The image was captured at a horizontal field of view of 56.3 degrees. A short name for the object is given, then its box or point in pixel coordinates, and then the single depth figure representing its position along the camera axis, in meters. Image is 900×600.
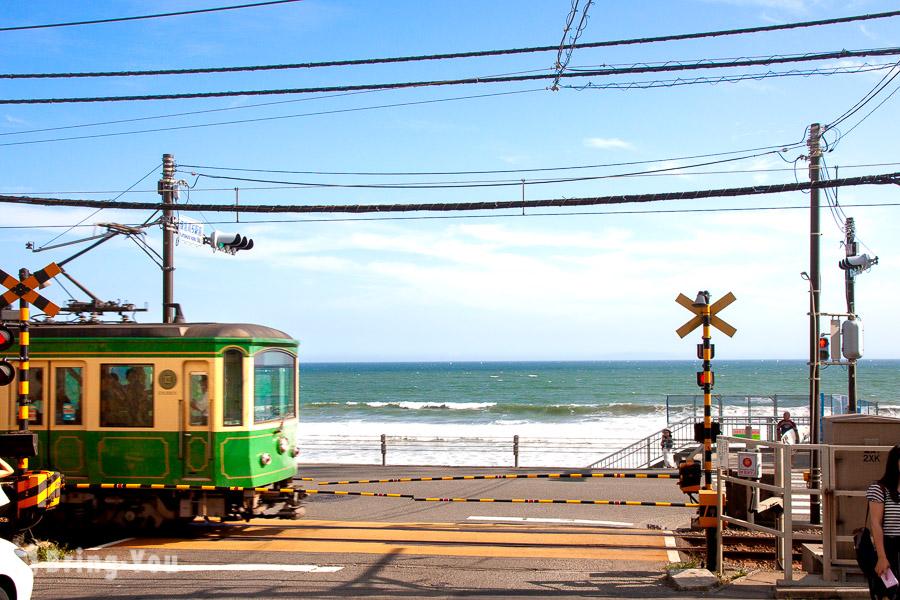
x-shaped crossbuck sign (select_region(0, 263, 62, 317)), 11.34
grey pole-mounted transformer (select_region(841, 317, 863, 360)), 14.85
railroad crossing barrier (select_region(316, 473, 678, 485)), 15.40
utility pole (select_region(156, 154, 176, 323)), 16.73
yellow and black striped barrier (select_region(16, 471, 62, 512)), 10.38
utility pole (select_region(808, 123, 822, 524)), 14.80
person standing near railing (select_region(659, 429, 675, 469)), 22.64
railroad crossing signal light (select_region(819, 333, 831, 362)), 15.12
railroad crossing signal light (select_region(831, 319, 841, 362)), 15.04
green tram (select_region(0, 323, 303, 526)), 11.53
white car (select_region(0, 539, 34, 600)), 7.05
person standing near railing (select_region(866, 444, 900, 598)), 6.62
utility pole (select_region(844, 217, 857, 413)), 15.30
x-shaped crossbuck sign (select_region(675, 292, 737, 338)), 10.16
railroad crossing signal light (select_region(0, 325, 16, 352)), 10.80
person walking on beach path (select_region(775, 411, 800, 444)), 18.97
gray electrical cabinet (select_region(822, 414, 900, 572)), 8.66
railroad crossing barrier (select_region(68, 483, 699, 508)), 11.48
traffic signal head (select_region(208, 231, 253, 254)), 16.89
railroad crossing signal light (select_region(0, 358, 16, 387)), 10.55
